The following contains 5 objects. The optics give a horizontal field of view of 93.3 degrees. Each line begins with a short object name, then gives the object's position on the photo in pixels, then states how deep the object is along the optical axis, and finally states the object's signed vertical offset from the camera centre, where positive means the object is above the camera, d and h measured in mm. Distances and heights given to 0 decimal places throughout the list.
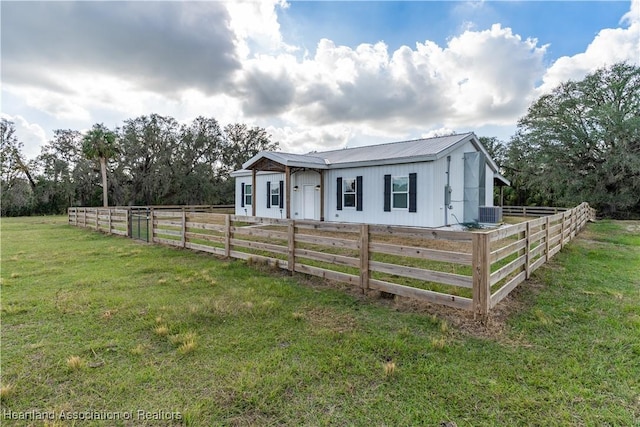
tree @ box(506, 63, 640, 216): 17641 +4049
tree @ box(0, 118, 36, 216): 24328 +2640
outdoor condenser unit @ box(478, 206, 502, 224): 12742 -383
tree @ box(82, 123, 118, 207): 22156 +4635
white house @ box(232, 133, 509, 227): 10531 +972
